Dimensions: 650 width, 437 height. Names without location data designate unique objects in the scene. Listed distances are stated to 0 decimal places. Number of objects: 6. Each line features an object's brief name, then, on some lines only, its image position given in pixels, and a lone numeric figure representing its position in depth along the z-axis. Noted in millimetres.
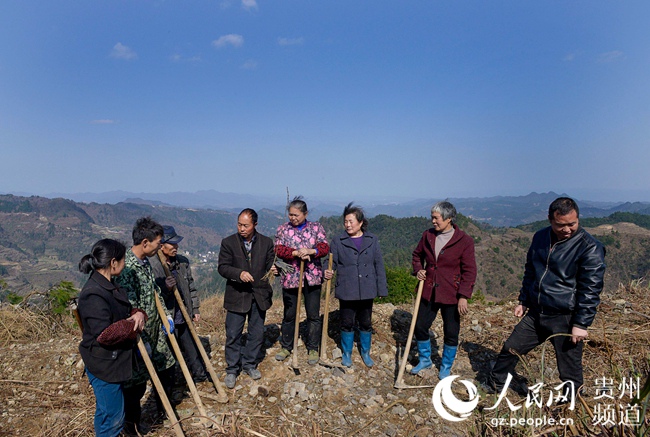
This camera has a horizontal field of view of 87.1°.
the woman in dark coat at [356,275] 4637
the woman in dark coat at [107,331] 2621
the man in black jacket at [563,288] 3363
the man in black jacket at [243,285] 4383
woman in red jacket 4250
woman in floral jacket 4730
